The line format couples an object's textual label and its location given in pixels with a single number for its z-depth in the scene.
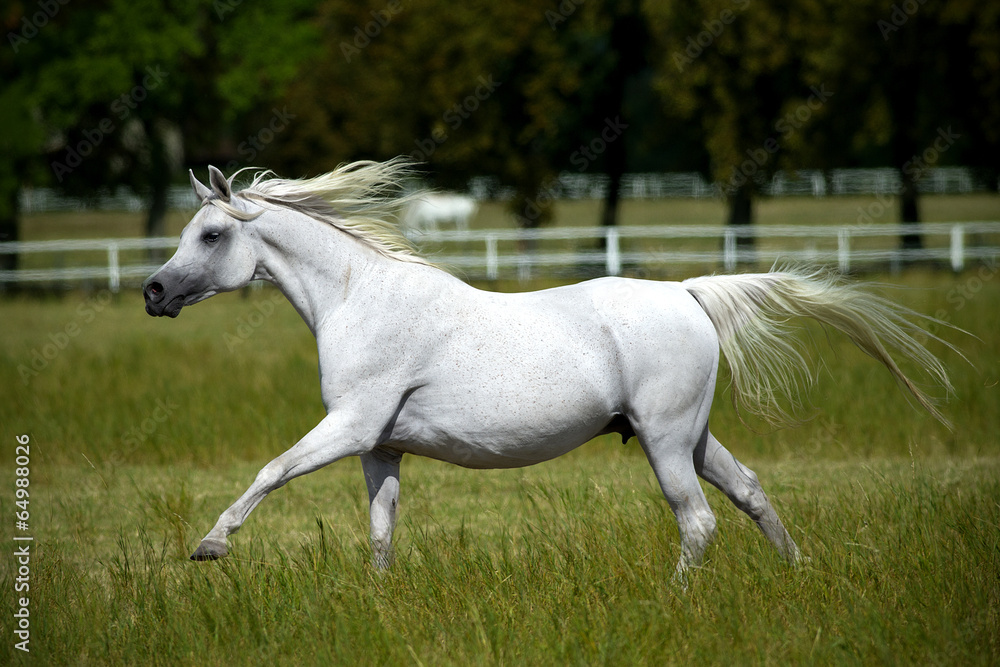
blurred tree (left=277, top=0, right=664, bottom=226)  22.52
